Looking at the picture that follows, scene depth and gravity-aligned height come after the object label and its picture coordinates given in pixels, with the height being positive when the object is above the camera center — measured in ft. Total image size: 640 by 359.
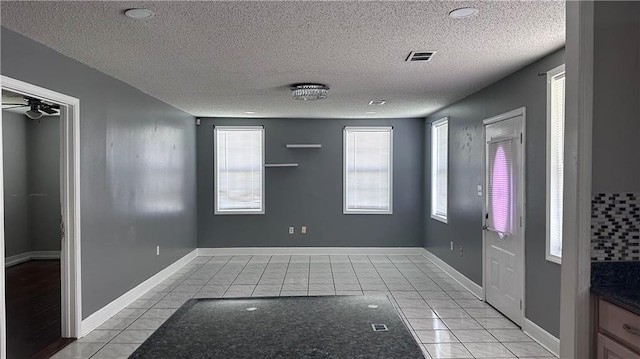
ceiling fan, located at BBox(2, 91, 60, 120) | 16.02 +3.08
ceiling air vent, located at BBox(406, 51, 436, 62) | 11.00 +3.26
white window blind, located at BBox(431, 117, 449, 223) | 20.83 +0.38
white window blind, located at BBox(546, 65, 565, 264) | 10.76 +0.37
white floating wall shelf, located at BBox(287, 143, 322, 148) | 24.53 +1.77
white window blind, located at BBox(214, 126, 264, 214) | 24.71 +0.41
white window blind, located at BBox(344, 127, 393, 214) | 24.93 +0.46
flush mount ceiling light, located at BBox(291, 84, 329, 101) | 14.99 +3.06
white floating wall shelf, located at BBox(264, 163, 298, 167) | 24.45 +0.58
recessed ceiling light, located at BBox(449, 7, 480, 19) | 8.07 +3.23
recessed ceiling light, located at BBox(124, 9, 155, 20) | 8.16 +3.25
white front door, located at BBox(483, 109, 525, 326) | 12.84 -1.34
